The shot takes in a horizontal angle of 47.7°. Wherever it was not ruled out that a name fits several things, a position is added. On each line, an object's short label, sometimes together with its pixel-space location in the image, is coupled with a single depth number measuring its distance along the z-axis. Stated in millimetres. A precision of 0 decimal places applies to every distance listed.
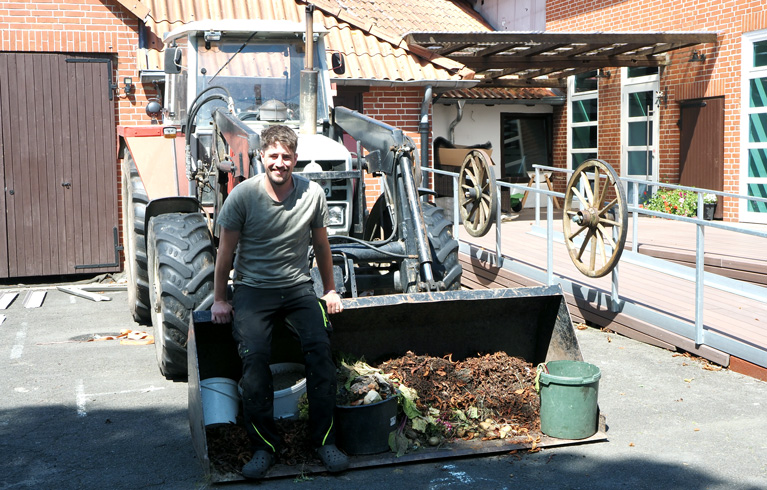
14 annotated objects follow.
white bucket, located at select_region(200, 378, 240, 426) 4430
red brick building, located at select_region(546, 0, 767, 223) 12336
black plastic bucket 4352
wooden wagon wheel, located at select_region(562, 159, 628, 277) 6176
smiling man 4195
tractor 4930
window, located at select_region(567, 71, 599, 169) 15836
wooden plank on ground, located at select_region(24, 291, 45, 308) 8945
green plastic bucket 4488
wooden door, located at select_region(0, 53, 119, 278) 10219
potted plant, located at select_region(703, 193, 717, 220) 12641
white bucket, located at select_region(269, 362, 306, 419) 4539
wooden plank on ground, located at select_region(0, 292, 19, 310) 8895
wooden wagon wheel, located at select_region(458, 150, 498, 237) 7789
